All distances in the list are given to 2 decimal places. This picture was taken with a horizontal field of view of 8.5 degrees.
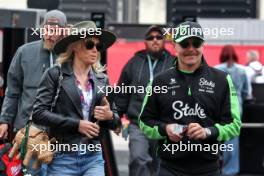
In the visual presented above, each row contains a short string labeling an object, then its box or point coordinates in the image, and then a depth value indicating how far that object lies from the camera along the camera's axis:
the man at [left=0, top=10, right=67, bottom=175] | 14.16
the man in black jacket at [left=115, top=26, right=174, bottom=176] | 17.70
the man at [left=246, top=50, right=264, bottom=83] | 25.23
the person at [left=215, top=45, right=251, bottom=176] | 22.77
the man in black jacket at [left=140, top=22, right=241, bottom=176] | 11.02
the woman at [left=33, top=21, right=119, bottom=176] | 11.38
